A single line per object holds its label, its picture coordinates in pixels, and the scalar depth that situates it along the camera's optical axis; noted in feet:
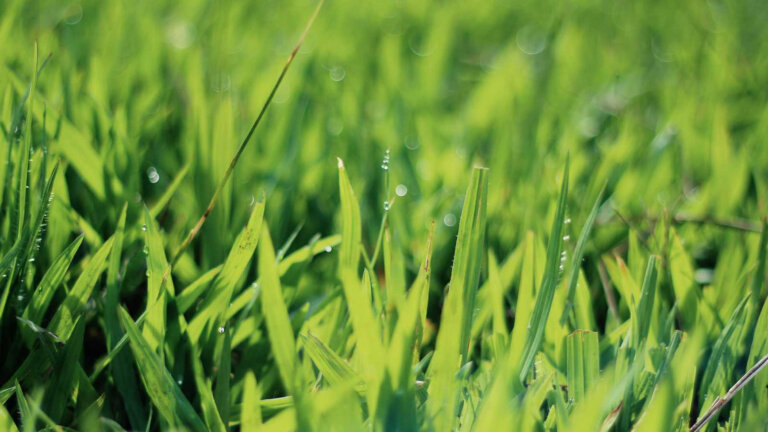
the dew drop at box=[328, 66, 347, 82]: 1.81
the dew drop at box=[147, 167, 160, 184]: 1.43
